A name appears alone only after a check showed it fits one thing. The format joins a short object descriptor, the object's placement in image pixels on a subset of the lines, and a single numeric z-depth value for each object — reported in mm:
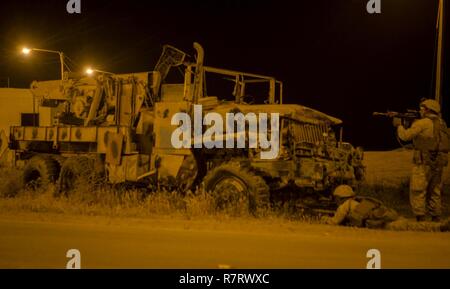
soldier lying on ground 10250
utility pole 16062
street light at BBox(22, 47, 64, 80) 22812
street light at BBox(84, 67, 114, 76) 16853
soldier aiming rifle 10812
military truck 12250
